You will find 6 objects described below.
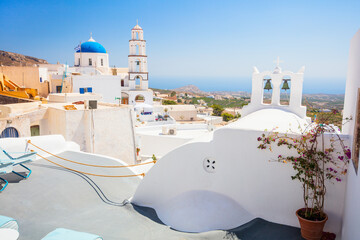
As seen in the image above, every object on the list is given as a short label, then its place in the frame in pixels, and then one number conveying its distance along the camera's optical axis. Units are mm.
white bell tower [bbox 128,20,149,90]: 34862
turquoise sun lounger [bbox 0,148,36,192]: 5600
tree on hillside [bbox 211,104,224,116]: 46750
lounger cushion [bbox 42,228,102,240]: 3529
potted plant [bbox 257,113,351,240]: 4012
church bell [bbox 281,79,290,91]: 7772
